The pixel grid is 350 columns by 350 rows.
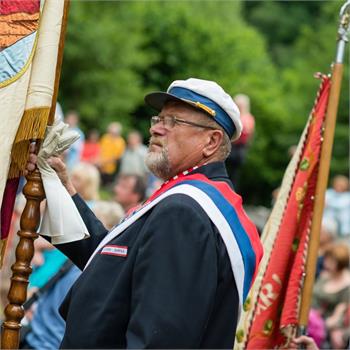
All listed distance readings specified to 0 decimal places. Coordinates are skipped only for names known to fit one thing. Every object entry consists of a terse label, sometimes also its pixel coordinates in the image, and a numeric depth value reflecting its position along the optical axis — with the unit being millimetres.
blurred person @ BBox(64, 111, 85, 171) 21755
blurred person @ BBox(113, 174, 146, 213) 12735
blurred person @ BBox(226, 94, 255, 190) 18927
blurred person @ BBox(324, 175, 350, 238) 20954
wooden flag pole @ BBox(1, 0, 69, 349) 6666
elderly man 5744
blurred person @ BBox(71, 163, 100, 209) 12407
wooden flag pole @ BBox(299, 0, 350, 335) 8261
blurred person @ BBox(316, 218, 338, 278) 14705
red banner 8409
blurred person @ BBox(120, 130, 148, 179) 27519
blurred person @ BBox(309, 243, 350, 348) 13418
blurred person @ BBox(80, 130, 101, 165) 31038
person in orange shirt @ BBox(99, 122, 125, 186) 31011
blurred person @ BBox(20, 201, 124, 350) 9676
